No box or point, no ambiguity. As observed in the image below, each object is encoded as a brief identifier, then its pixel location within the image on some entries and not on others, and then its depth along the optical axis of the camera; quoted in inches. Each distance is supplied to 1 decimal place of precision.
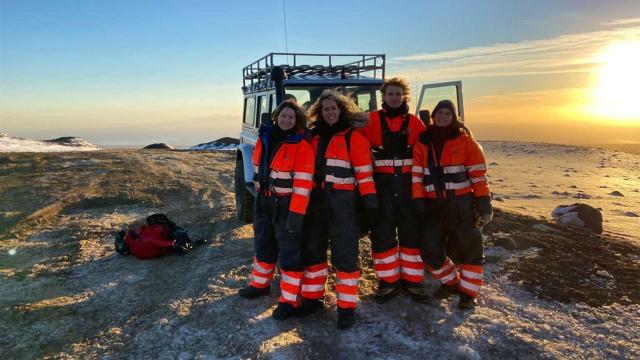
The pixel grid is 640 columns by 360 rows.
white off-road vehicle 214.7
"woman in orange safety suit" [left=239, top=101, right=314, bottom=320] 156.4
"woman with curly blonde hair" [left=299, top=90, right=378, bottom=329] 157.8
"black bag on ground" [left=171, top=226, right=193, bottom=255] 244.2
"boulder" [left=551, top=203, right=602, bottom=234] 301.0
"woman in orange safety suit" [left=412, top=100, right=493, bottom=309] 165.5
